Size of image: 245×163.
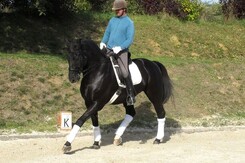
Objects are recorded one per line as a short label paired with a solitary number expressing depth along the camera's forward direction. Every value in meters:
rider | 15.06
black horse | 14.09
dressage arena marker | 17.22
